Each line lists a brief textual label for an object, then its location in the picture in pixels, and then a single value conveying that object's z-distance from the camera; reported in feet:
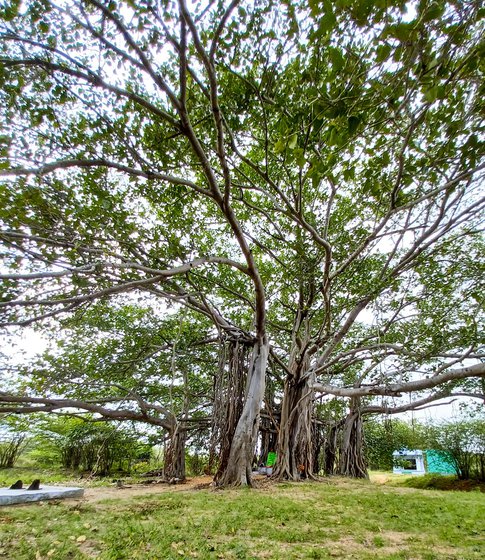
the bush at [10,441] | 26.96
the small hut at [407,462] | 43.20
